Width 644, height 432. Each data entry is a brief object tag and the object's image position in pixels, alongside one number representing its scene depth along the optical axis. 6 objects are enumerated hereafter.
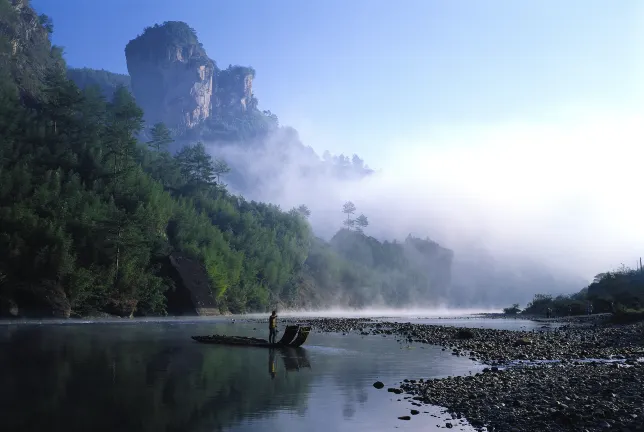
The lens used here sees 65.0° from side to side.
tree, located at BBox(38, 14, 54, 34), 134.29
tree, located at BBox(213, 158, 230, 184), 160.88
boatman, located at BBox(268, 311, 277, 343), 36.27
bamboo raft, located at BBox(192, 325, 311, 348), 35.19
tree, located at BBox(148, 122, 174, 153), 157.75
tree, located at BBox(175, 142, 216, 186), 149.25
